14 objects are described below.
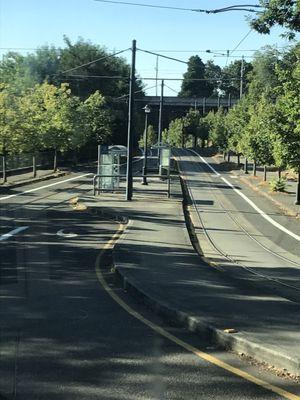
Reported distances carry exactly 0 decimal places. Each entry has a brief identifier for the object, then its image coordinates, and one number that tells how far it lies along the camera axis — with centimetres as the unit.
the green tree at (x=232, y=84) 15998
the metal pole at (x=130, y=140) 2589
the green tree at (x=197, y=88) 16212
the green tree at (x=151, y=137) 10219
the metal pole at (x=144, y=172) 3439
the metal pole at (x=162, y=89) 3636
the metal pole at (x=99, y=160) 3062
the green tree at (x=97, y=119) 5838
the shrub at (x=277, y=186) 3472
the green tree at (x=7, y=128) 3453
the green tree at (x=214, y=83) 16838
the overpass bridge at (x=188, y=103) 13200
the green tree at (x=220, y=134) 6450
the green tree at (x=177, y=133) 11036
